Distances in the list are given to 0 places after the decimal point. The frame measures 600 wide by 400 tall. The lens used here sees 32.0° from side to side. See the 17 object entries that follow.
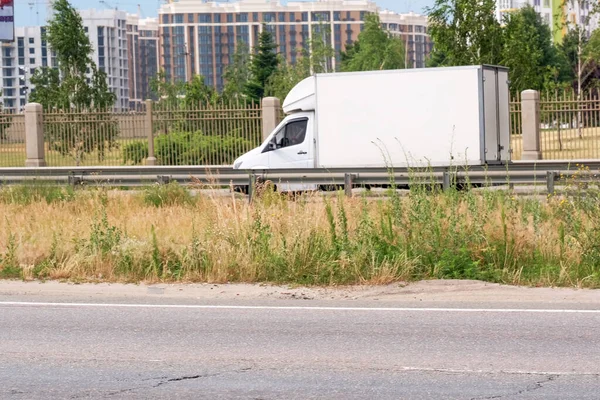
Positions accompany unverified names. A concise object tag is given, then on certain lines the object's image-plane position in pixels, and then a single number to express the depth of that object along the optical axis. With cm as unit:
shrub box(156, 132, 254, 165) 3169
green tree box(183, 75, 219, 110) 7023
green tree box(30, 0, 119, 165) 4212
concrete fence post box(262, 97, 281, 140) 3081
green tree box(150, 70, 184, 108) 8367
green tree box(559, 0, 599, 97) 5244
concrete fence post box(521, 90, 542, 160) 2934
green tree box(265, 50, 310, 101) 7144
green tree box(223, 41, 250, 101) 8594
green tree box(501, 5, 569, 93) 3894
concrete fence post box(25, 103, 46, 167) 3341
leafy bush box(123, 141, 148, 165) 3352
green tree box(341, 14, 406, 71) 8500
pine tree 9225
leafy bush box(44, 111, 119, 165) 3350
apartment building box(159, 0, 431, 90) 9159
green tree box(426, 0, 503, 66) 3766
